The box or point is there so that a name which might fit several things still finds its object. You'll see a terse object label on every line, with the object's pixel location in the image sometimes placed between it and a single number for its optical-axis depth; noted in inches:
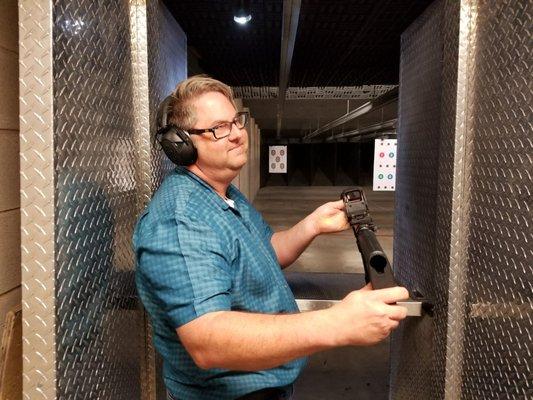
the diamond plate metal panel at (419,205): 67.2
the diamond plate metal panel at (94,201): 39.4
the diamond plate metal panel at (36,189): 35.9
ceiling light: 73.4
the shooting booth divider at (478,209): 47.4
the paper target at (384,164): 298.6
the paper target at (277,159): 695.6
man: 36.7
